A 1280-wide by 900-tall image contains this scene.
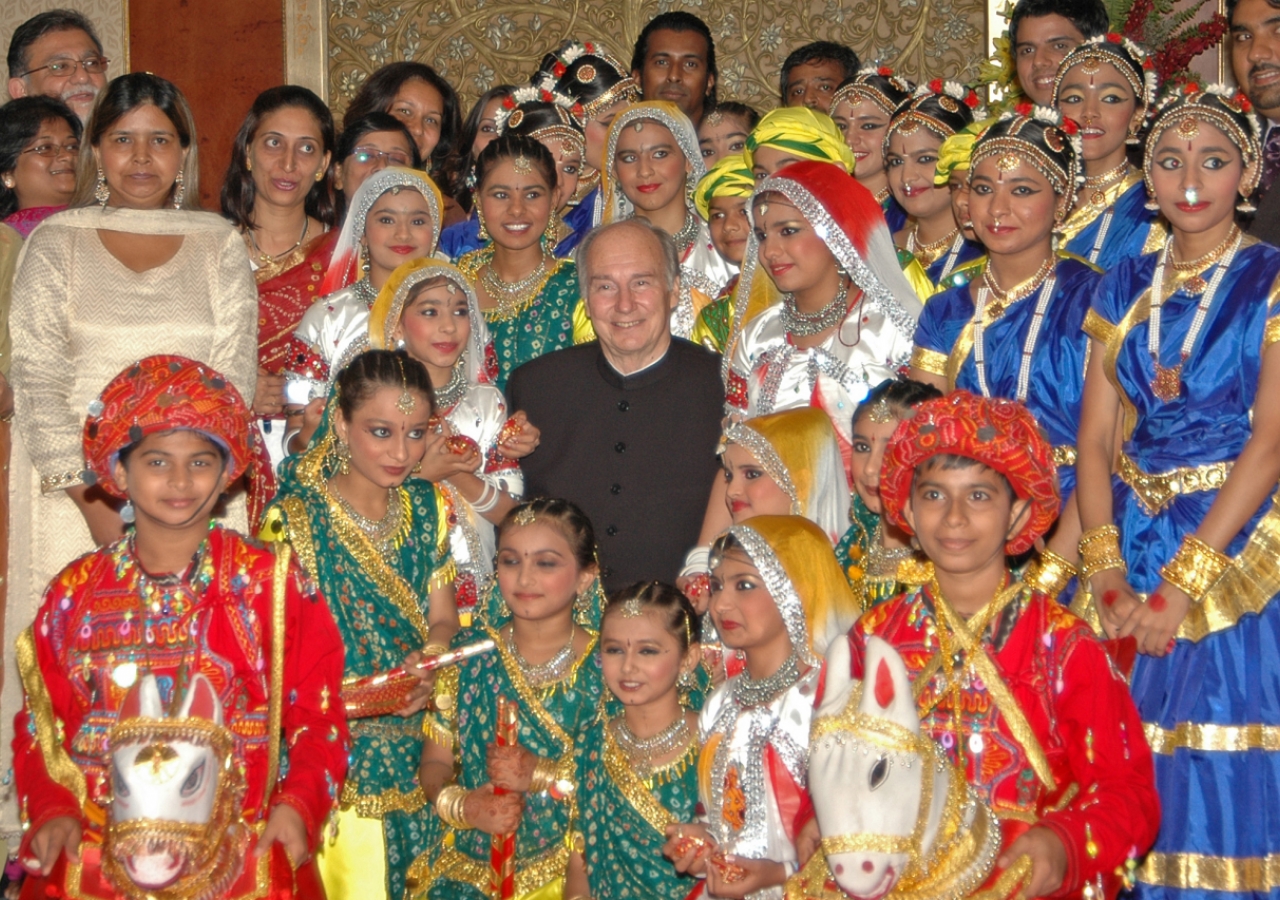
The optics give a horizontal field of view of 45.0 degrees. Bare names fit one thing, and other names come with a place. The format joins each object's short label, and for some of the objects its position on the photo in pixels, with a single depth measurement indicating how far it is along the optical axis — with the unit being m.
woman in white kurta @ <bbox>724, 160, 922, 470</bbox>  4.51
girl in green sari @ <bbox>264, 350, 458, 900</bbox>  4.08
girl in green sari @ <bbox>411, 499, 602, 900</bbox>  3.90
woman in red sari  5.27
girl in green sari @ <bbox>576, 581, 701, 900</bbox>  3.73
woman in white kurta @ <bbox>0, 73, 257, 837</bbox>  4.27
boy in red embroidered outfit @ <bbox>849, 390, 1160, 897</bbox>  2.96
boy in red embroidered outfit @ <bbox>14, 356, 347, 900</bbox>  3.05
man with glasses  5.69
